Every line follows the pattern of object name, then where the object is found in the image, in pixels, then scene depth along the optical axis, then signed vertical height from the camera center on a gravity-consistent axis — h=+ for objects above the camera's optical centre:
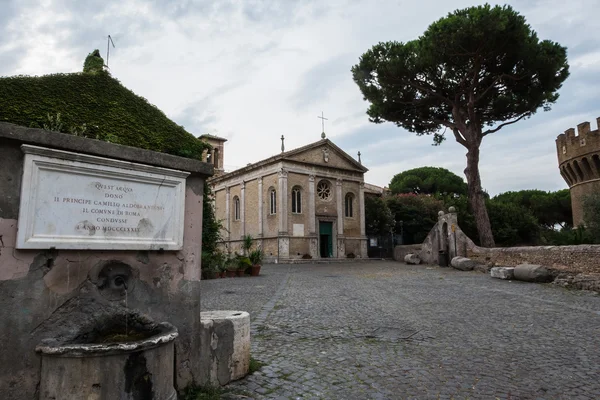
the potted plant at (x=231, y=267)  15.56 -0.61
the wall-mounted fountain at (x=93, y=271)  2.41 -0.13
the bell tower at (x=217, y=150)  39.60 +10.70
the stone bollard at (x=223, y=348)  3.42 -0.88
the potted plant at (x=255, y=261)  16.50 -0.41
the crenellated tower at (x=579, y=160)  28.92 +6.88
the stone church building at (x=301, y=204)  28.77 +3.75
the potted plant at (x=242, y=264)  15.86 -0.52
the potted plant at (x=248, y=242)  19.94 +0.50
